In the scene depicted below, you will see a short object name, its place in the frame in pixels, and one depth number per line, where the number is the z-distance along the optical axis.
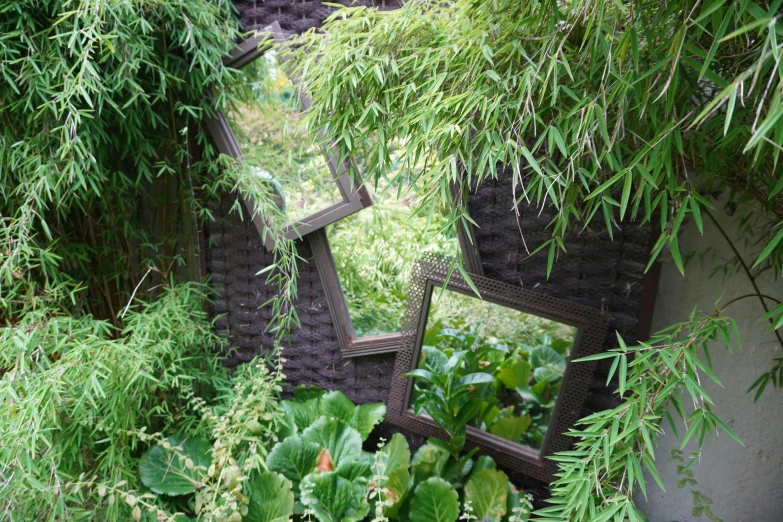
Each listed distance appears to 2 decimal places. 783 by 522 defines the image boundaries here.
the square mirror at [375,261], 1.92
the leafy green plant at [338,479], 1.71
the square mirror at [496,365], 1.74
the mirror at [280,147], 1.96
